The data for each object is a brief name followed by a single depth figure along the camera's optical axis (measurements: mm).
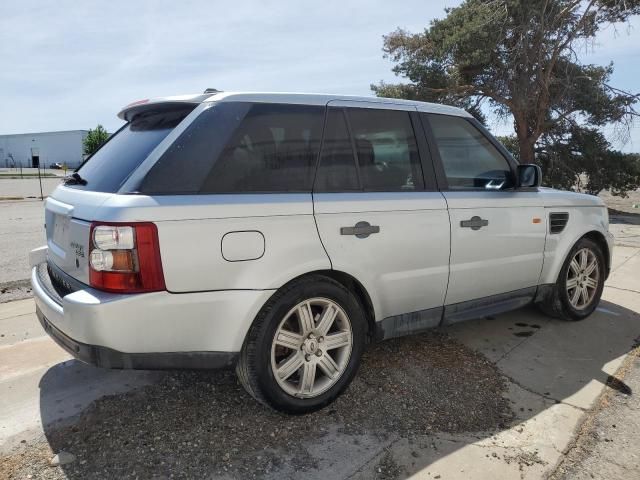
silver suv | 2426
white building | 95375
